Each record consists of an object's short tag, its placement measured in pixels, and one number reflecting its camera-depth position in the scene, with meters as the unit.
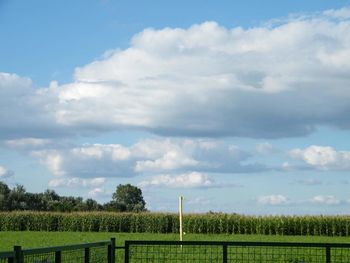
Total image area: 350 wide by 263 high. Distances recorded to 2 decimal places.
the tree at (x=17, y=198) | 90.39
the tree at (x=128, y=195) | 113.94
